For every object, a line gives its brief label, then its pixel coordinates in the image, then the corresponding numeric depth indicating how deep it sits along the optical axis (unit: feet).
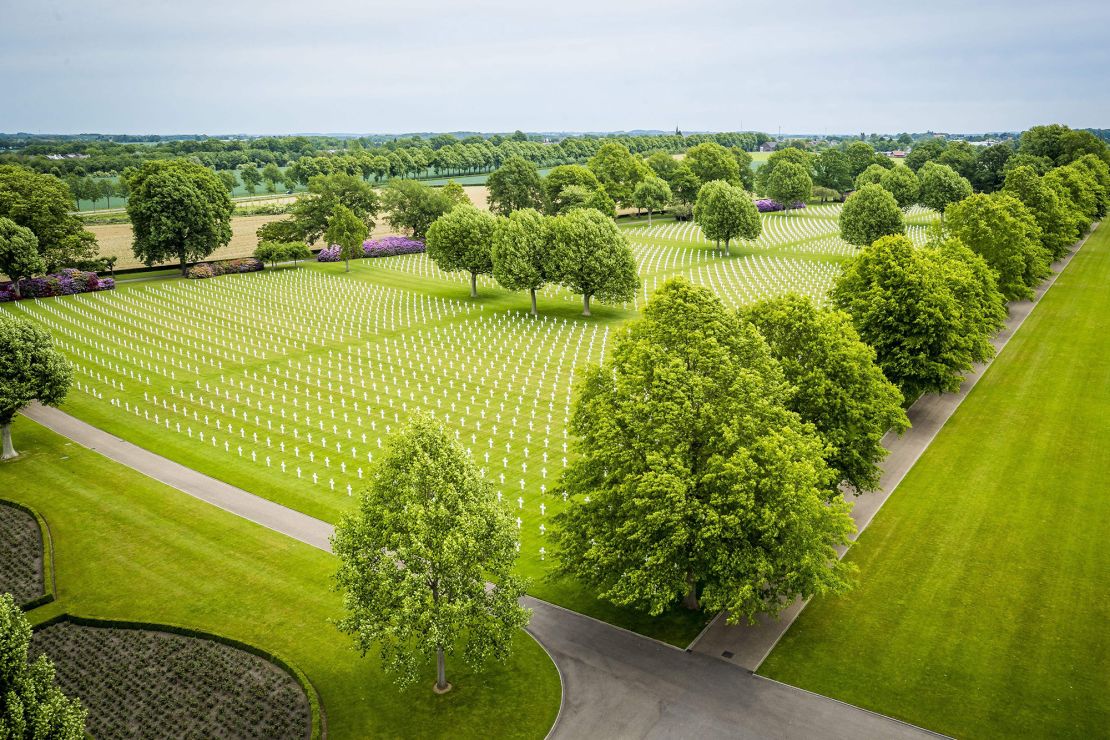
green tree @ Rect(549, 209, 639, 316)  214.28
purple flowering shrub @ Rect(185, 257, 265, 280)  280.31
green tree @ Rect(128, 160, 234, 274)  272.31
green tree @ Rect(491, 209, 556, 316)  218.38
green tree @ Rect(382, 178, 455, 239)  347.56
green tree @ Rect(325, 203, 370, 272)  298.56
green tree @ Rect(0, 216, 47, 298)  231.71
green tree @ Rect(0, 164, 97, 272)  257.14
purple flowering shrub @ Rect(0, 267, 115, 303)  246.27
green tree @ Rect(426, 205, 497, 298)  243.19
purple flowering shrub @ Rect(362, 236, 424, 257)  328.90
